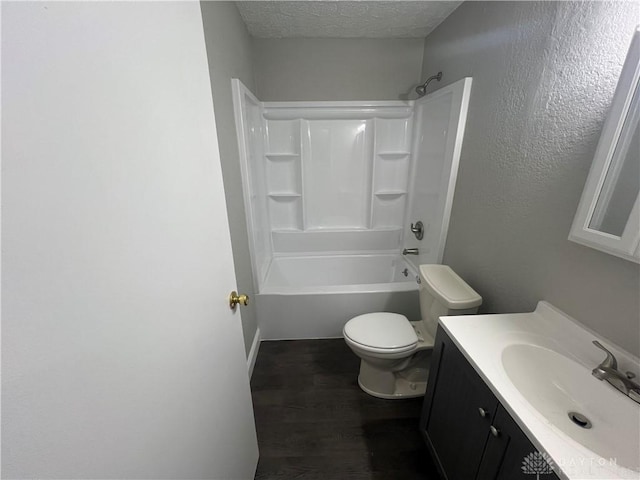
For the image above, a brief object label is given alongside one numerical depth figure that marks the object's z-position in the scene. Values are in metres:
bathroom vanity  0.63
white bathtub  1.97
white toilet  1.33
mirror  0.73
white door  0.29
